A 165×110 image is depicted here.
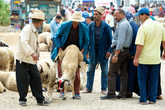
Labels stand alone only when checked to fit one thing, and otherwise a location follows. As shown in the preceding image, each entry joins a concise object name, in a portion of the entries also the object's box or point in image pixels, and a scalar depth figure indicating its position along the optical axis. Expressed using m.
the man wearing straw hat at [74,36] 17.46
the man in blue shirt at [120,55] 16.76
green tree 66.87
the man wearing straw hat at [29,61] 15.52
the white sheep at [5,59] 20.83
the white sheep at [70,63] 16.88
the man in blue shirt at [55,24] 24.23
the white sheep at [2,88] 18.65
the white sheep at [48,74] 17.13
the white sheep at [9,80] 19.31
